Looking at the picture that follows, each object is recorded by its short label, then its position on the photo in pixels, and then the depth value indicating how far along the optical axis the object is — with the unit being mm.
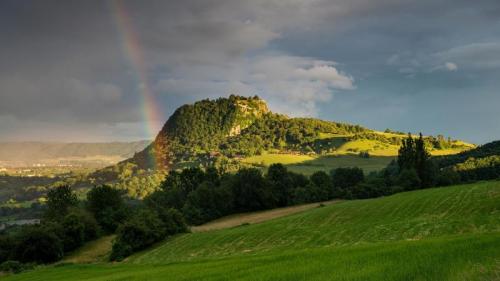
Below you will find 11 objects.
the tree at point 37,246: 94000
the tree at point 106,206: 122938
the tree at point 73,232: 103875
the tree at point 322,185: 136125
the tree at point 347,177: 155500
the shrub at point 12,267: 79419
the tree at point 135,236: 82638
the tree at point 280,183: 138625
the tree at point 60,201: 131500
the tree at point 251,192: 134500
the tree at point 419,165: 135688
